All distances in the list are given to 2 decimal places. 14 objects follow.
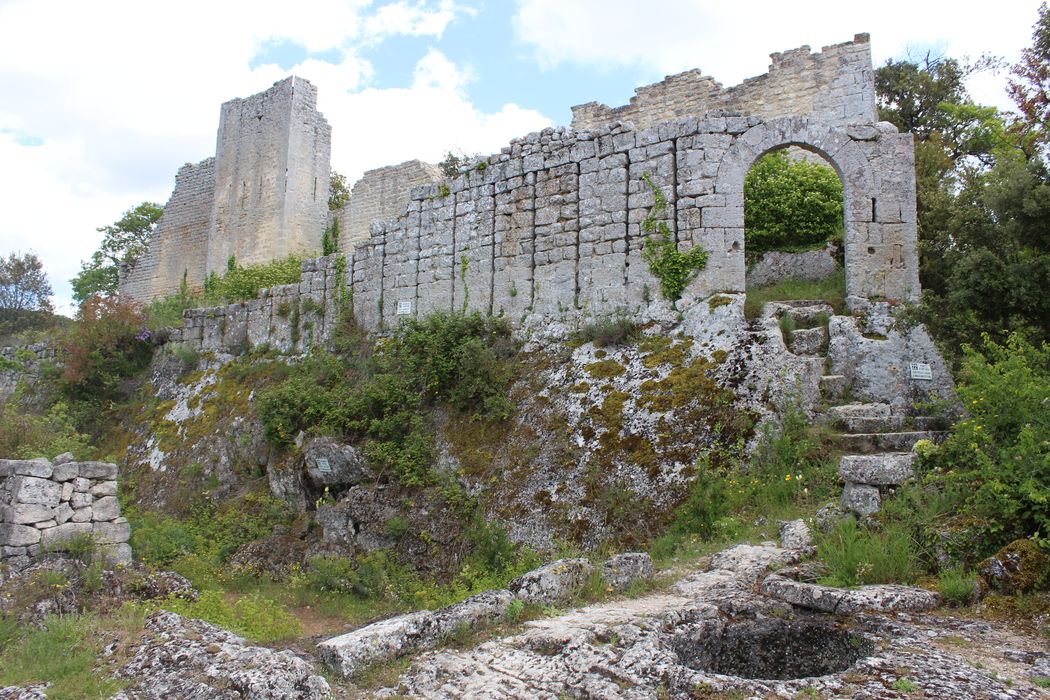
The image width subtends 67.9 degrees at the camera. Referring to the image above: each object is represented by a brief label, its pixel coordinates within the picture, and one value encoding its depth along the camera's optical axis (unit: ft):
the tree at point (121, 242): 116.67
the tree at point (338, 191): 90.07
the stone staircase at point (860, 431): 20.76
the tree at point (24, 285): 111.34
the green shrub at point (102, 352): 50.96
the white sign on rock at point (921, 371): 27.09
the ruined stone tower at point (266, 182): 75.72
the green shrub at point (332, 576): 28.89
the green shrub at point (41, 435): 40.34
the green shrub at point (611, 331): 31.81
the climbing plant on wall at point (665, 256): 31.40
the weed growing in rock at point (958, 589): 15.33
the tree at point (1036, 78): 32.96
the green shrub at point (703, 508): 24.09
